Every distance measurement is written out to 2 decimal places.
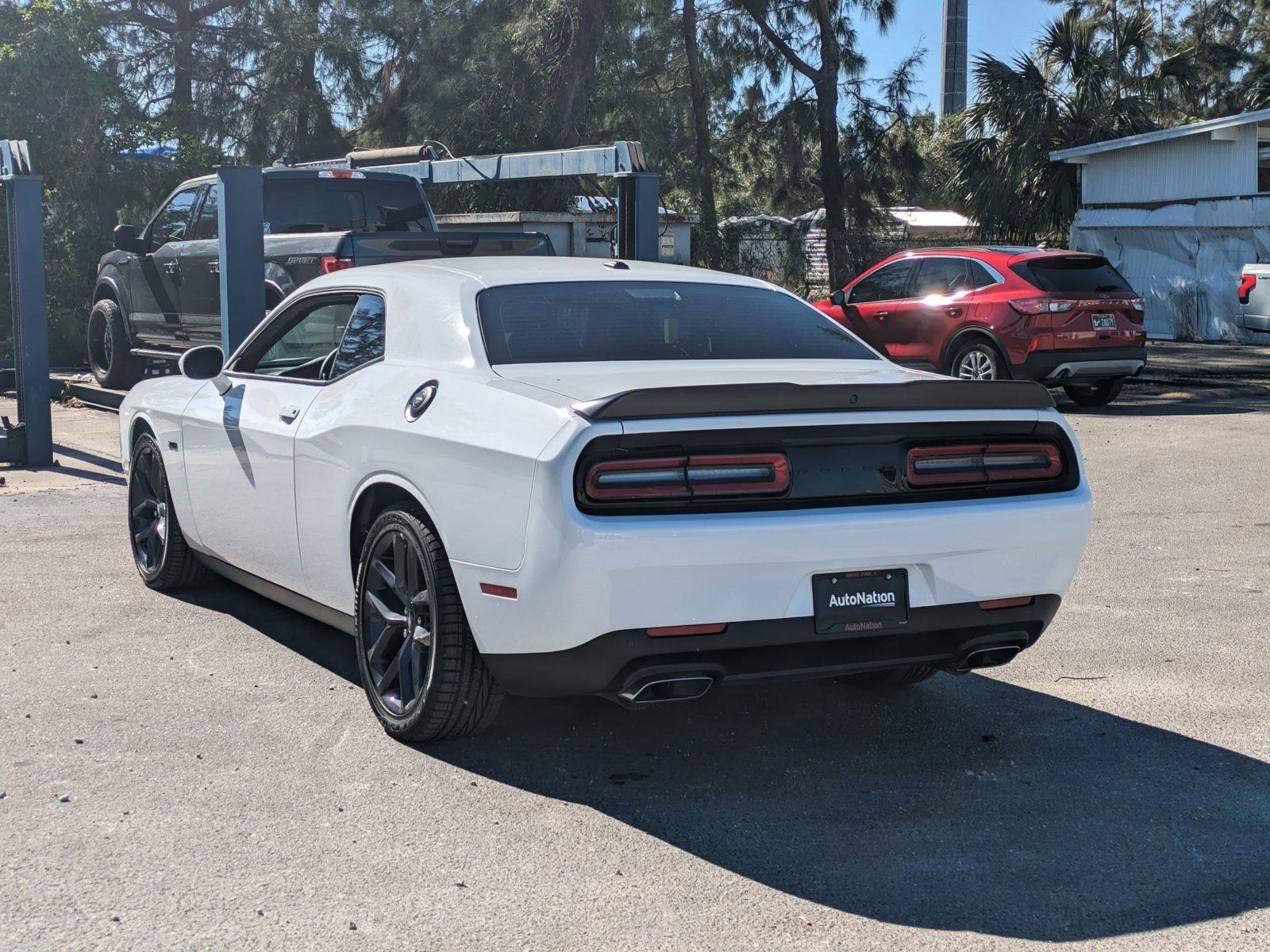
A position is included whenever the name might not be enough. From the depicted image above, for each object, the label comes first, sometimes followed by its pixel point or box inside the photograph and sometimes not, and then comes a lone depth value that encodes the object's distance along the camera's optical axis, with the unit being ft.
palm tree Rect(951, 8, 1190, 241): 96.32
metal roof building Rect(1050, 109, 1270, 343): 85.15
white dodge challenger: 13.53
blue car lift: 36.37
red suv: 47.80
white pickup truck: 62.59
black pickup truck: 37.86
